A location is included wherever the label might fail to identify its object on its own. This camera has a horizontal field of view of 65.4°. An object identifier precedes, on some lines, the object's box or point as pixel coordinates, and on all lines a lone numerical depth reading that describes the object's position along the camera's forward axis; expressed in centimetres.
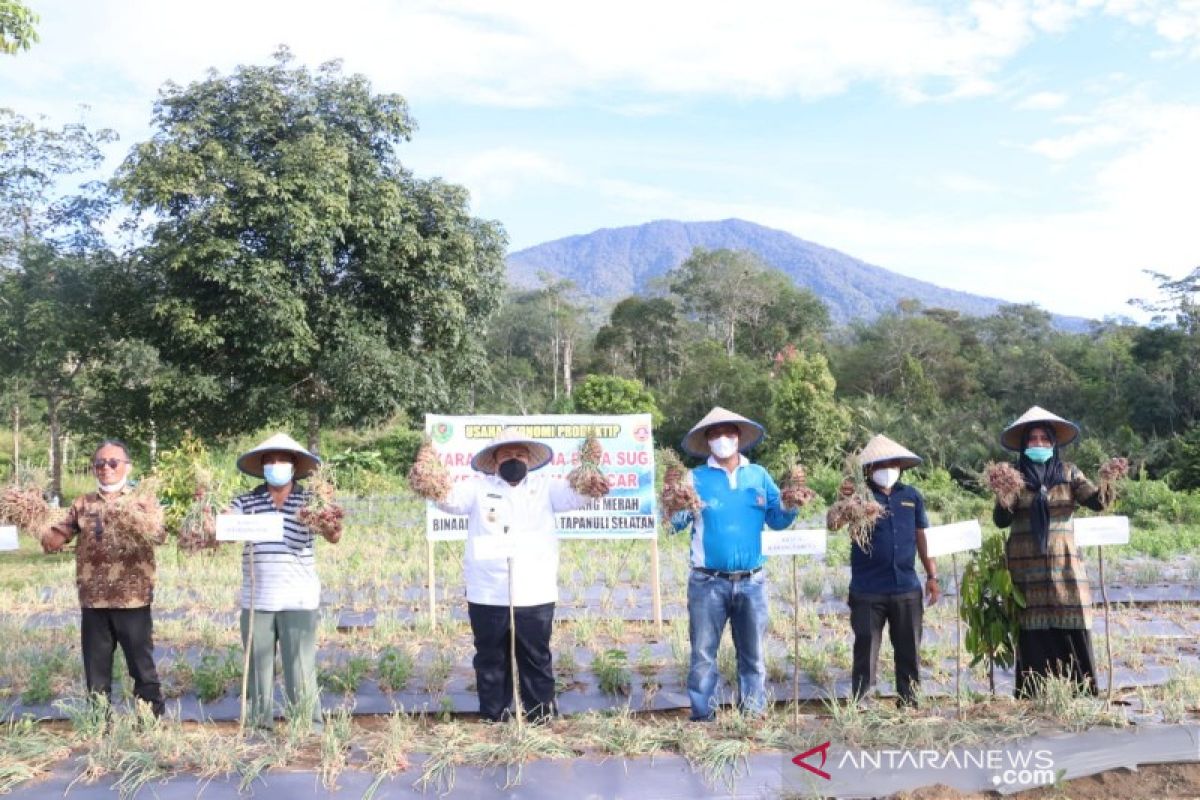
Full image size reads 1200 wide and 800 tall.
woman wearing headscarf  521
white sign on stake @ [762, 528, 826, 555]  464
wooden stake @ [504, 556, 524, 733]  455
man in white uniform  515
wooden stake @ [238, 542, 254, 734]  475
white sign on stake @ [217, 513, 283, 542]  465
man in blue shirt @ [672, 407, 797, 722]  512
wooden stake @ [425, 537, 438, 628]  727
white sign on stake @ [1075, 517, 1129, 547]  491
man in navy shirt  516
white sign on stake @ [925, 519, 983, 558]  477
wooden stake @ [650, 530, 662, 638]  752
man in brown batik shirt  498
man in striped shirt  500
